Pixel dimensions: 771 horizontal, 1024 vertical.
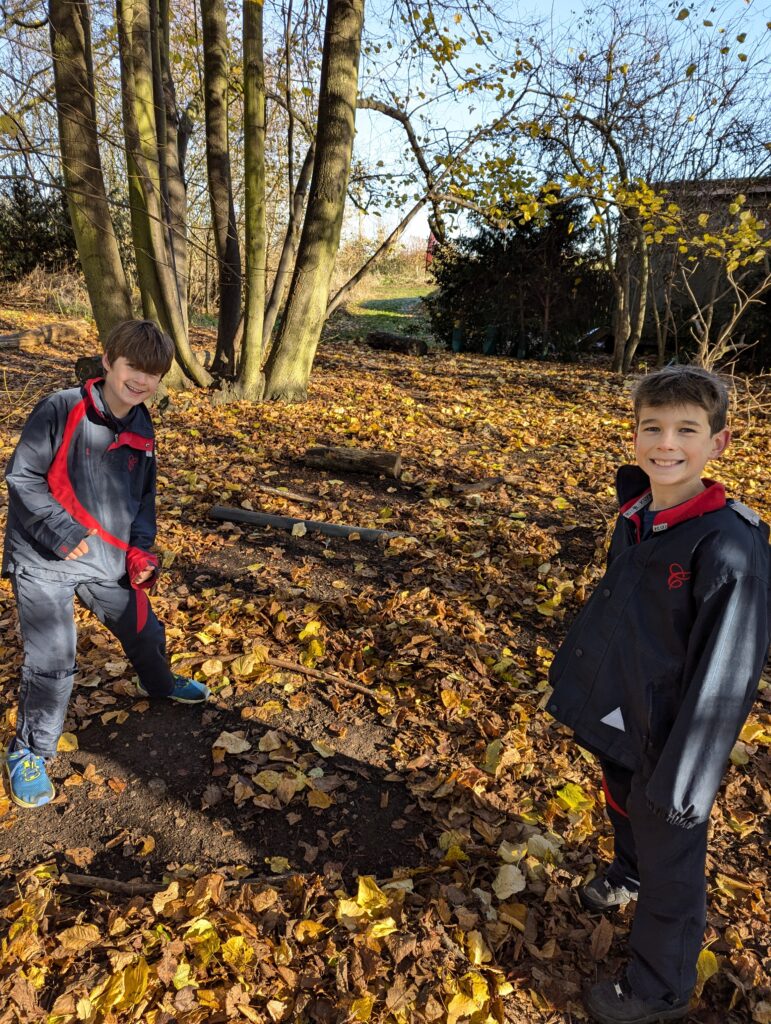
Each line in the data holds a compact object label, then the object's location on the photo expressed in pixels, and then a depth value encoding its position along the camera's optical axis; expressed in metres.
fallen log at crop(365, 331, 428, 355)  13.31
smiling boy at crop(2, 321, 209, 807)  2.16
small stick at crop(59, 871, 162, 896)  2.11
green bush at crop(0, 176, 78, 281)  15.64
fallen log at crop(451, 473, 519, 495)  5.53
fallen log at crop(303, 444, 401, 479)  5.74
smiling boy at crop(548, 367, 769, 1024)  1.44
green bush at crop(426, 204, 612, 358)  13.52
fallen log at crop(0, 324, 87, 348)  10.59
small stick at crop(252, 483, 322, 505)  5.25
